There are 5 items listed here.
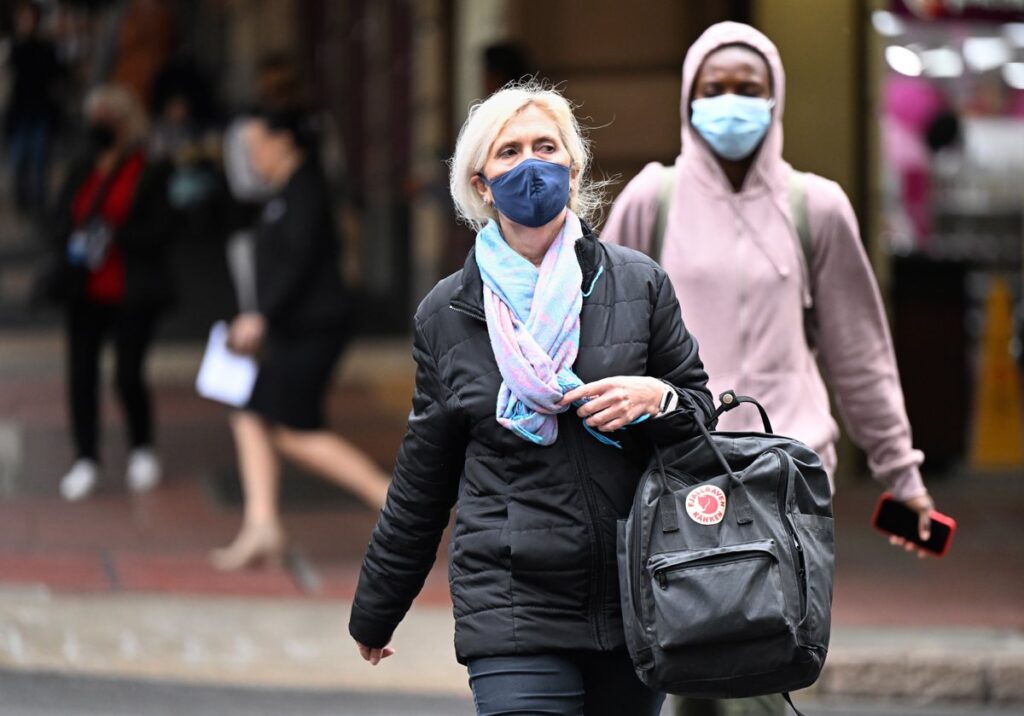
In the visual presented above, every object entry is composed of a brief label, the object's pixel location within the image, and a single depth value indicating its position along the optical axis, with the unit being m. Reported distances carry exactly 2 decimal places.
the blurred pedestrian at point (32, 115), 38.87
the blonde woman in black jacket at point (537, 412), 7.22
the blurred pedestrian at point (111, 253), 19.66
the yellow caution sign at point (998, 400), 23.03
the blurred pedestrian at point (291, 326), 16.33
